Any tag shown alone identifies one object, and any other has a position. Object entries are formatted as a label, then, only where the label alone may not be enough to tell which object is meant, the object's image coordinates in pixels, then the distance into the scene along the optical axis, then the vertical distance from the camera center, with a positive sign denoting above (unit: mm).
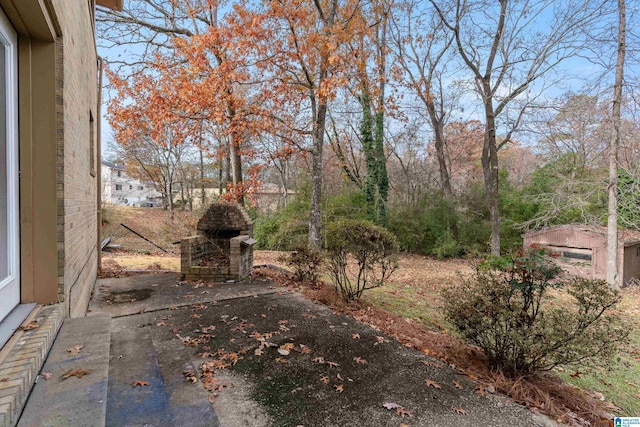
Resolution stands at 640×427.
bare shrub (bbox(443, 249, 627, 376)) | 2910 -1113
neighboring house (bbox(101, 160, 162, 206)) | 33125 +1803
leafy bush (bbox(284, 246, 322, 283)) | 6414 -1166
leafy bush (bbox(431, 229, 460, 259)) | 14156 -1834
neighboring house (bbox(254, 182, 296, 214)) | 18247 +418
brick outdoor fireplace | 6520 -912
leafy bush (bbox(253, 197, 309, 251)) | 13578 -962
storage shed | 11348 -1601
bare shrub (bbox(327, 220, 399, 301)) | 5406 -757
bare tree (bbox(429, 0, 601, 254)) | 12164 +6256
